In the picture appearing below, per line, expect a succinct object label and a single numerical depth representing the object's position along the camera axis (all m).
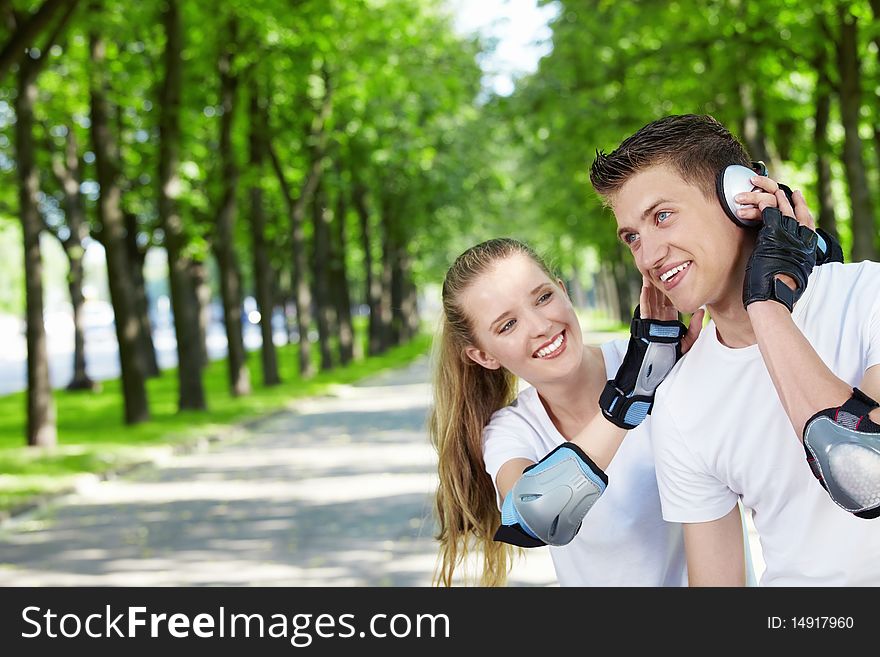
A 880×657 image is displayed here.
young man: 2.89
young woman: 3.63
